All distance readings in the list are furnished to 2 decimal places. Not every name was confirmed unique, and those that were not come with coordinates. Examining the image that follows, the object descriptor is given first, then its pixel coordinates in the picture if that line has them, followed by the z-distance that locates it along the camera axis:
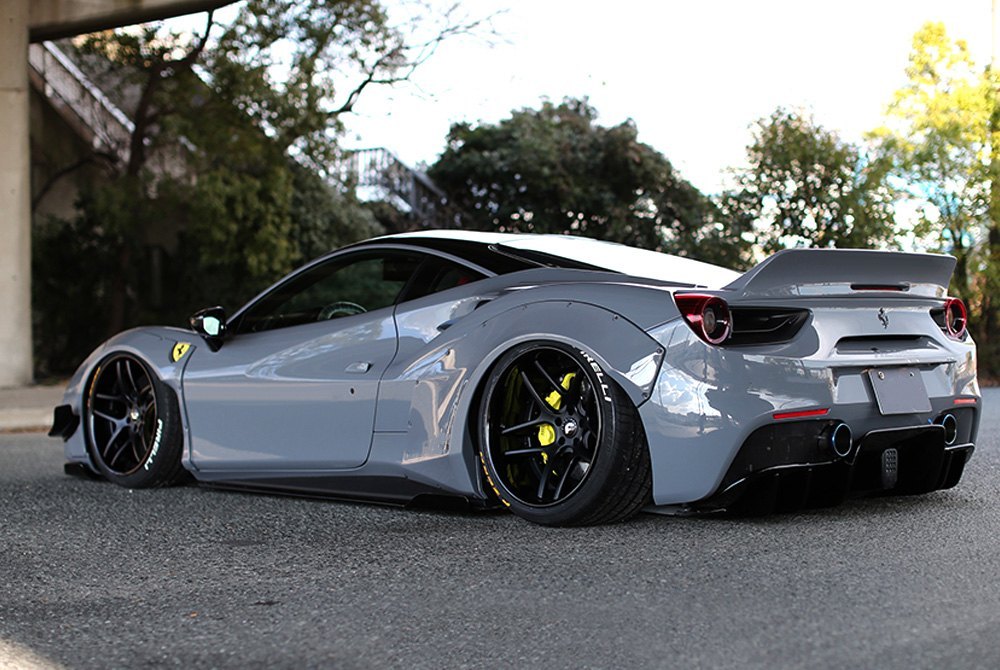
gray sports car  4.38
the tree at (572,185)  26.42
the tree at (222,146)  18.91
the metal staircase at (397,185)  26.44
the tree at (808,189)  20.09
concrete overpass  17.23
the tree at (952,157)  19.48
